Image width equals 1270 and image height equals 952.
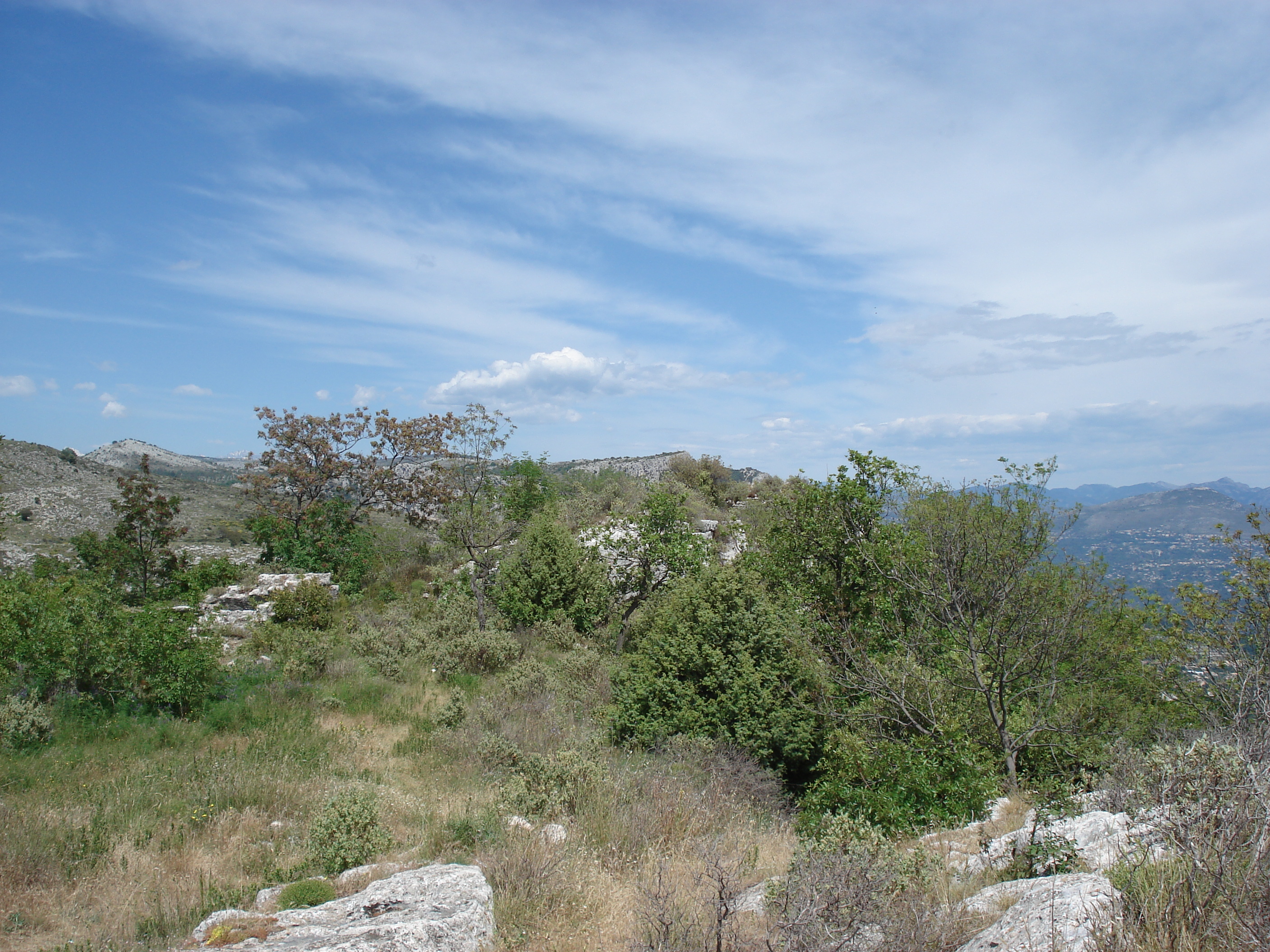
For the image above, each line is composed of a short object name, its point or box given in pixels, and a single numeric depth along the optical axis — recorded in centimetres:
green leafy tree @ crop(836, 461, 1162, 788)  908
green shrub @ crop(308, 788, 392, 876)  585
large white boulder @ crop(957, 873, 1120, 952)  329
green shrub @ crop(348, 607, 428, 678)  1430
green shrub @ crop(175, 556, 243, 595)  1912
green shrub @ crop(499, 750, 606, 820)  690
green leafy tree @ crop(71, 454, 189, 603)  1895
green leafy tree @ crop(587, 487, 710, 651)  1881
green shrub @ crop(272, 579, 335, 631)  1700
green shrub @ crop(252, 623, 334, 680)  1266
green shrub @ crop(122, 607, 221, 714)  984
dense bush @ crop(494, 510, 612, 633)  1814
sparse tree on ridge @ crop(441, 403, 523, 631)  1739
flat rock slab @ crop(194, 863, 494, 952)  396
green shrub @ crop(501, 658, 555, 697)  1269
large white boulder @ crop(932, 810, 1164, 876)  404
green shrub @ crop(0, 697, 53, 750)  817
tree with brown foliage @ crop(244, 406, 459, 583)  2303
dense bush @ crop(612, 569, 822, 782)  1073
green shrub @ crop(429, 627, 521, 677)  1497
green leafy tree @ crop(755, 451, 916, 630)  1367
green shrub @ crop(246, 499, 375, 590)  2242
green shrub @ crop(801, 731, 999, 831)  758
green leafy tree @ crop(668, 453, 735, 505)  4016
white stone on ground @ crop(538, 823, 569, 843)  596
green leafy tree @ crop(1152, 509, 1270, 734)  790
